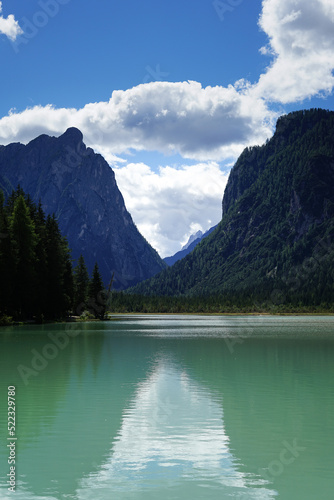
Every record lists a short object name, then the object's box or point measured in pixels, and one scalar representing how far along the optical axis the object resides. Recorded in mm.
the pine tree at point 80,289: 139338
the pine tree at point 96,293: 132375
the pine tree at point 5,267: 85312
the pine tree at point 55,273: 106250
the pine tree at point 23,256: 91312
